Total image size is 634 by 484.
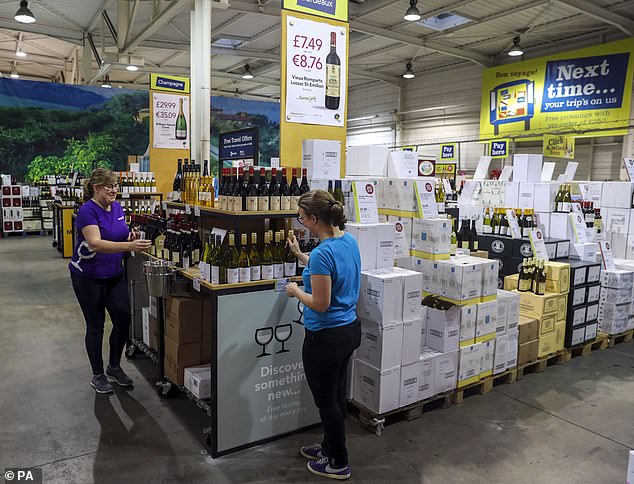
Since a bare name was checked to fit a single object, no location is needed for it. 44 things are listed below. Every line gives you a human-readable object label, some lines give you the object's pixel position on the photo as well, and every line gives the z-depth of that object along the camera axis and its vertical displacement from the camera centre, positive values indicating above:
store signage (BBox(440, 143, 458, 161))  13.26 +0.82
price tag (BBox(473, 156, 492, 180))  7.94 +0.25
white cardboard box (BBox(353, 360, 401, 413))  3.24 -1.35
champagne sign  7.90 +0.87
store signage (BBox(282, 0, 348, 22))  3.50 +1.23
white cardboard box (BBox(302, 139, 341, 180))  3.53 +0.15
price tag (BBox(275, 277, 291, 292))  3.01 -0.63
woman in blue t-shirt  2.36 -0.58
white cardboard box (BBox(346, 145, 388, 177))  4.12 +0.16
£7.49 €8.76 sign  3.55 +0.78
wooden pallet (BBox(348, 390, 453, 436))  3.26 -1.57
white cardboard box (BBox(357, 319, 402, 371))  3.21 -1.05
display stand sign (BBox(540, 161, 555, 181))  6.44 +0.19
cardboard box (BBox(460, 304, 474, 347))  3.69 -1.04
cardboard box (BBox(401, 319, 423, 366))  3.32 -1.06
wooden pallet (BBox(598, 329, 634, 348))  5.20 -1.59
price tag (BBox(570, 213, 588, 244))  5.27 -0.43
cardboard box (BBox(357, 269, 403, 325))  3.18 -0.74
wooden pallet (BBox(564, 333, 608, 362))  4.81 -1.59
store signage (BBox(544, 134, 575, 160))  10.01 +0.80
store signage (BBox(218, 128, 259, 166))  3.81 +0.25
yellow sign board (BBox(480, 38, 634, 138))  9.90 +2.02
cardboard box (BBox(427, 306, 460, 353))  3.61 -1.06
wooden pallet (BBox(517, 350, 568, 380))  4.31 -1.61
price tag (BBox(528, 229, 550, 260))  4.73 -0.56
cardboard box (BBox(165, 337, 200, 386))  3.46 -1.26
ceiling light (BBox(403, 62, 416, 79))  13.17 +2.89
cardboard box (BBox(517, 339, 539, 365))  4.27 -1.43
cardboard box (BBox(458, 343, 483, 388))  3.73 -1.36
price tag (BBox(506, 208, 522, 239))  5.17 -0.41
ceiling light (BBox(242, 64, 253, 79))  15.45 +3.22
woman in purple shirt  3.39 -0.63
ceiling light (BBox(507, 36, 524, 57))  10.05 +2.79
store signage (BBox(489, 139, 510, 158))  11.41 +0.83
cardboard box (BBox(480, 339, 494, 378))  3.89 -1.35
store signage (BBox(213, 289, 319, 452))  2.87 -1.15
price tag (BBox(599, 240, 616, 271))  5.29 -0.73
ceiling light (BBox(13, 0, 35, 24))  8.00 +2.49
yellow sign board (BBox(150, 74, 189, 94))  7.86 +1.46
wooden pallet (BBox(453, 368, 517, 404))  3.77 -1.59
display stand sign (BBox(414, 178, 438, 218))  3.83 -0.13
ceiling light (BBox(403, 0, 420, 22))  8.08 +2.71
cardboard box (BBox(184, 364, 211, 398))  3.17 -1.31
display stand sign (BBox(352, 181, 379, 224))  3.49 -0.15
